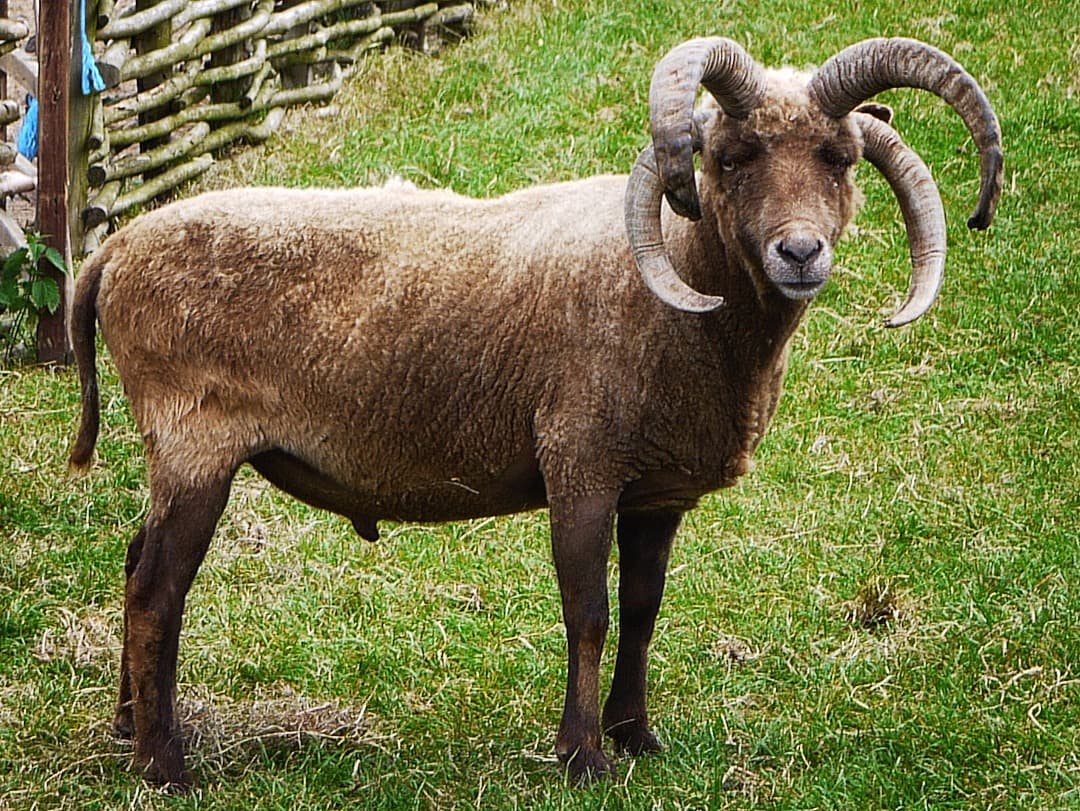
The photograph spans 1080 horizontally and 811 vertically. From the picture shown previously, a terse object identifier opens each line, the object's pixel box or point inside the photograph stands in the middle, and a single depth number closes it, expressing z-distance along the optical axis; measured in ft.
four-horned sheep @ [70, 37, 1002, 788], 17.46
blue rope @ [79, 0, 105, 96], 29.94
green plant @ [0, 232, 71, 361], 27.68
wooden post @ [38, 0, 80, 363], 28.30
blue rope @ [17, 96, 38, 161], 31.04
